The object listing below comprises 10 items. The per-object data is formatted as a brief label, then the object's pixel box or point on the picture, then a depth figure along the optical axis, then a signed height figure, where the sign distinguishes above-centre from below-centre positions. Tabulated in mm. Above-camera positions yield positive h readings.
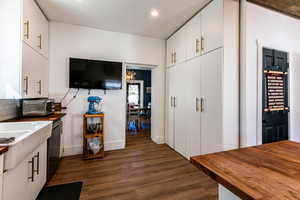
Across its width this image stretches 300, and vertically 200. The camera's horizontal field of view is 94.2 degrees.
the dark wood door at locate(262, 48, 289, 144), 2199 +46
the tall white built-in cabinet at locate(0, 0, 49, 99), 1855 +701
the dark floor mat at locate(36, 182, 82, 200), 1754 -1223
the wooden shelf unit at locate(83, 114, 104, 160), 2783 -749
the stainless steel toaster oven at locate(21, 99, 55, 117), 2135 -130
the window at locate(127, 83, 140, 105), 7091 +338
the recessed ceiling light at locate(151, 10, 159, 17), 2525 +1608
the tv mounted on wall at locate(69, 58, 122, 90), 2908 +554
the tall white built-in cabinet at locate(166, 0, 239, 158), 2033 +336
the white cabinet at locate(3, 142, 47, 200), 1133 -768
